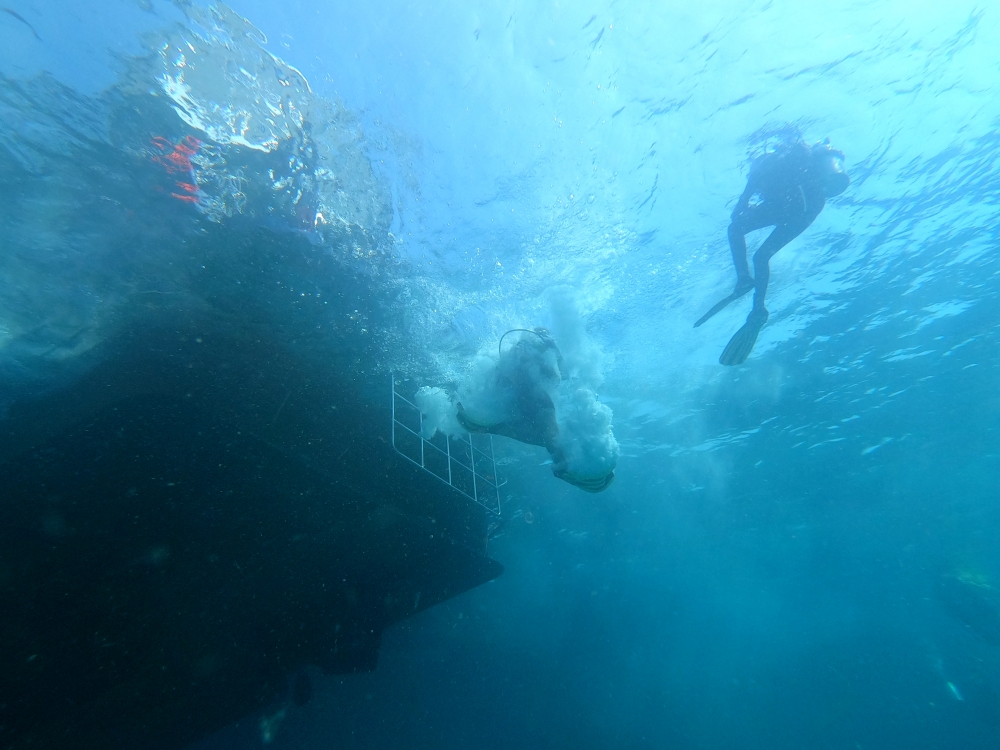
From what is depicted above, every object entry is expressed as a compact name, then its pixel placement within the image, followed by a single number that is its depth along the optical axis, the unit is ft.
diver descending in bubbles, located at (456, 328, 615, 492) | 24.35
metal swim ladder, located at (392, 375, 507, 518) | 38.09
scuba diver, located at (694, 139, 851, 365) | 25.00
